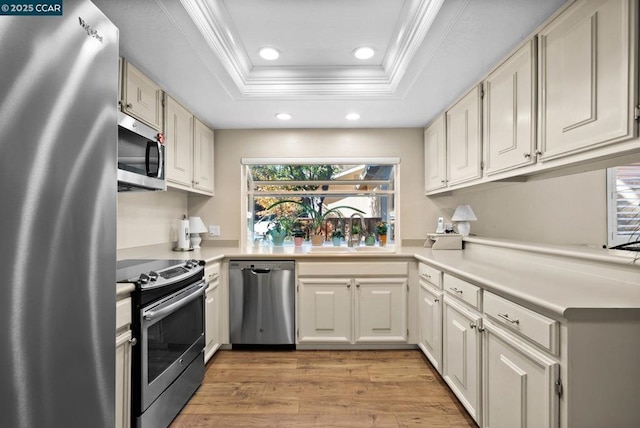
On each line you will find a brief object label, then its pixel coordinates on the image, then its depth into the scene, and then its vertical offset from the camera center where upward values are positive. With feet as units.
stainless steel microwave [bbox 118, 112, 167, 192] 5.78 +1.08
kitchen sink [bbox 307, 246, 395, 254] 10.91 -1.18
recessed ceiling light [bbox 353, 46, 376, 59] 7.45 +3.68
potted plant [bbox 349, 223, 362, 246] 12.05 -0.75
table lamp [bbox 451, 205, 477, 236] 9.86 -0.10
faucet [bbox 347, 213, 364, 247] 12.18 -0.25
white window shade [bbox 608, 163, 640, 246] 8.98 +0.27
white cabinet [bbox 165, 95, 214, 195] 8.35 +1.80
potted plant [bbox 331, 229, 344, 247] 12.05 -0.86
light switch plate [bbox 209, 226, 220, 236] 11.75 -0.56
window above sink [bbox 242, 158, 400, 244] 12.14 +0.73
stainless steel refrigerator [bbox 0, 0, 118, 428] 2.24 -0.03
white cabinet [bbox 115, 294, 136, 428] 4.89 -2.21
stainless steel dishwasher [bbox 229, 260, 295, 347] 9.71 -2.48
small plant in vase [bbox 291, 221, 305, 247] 12.12 -0.61
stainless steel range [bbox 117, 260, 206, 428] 5.35 -2.27
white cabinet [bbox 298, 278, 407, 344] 9.70 -2.78
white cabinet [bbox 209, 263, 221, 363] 8.61 -2.61
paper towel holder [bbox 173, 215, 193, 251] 10.40 -0.72
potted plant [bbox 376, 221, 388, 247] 11.97 -0.70
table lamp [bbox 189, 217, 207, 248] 10.92 -0.49
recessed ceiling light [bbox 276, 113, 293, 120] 10.14 +3.03
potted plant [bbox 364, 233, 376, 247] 11.98 -0.92
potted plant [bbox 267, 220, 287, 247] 11.89 -0.71
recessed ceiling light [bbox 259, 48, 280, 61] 7.43 +3.64
